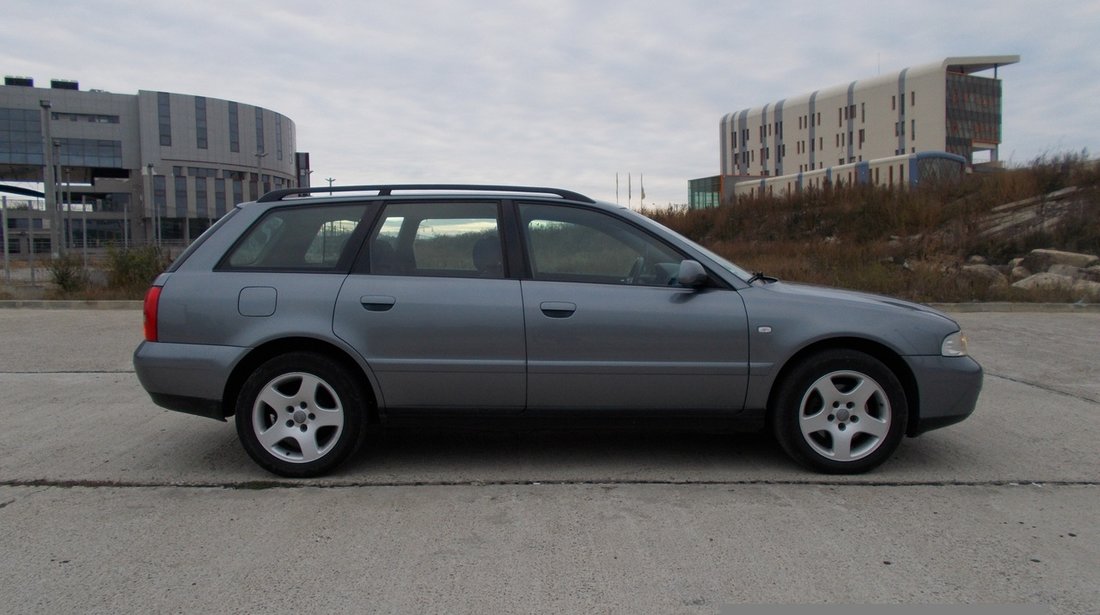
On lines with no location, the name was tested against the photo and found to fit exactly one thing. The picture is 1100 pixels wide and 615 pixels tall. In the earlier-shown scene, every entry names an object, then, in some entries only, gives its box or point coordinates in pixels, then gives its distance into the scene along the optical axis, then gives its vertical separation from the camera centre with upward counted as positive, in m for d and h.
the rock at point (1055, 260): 18.03 +0.07
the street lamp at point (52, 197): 29.73 +2.97
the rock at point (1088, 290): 14.43 -0.50
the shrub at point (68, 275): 16.83 -0.05
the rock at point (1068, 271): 17.50 -0.17
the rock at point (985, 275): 15.84 -0.23
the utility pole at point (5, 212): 19.25 +1.46
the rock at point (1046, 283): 15.27 -0.38
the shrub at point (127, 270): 16.88 +0.04
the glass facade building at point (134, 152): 75.69 +11.70
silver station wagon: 4.53 -0.45
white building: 72.00 +14.06
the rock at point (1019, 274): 18.00 -0.24
